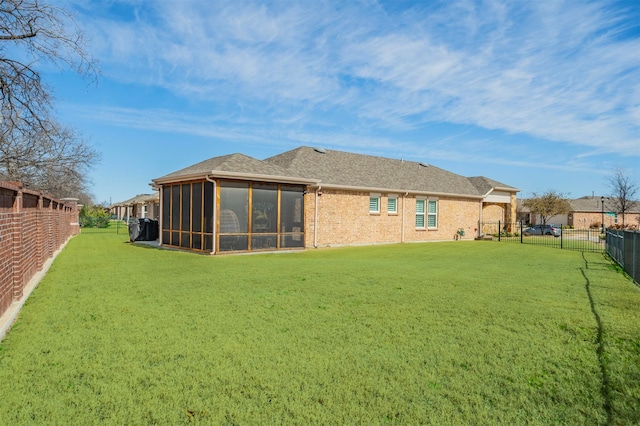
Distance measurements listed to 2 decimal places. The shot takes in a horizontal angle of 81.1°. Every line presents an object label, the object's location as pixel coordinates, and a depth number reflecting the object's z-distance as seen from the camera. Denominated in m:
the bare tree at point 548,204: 53.56
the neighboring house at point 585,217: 61.12
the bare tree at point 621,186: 45.25
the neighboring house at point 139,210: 31.93
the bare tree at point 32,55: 9.98
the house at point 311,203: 14.83
